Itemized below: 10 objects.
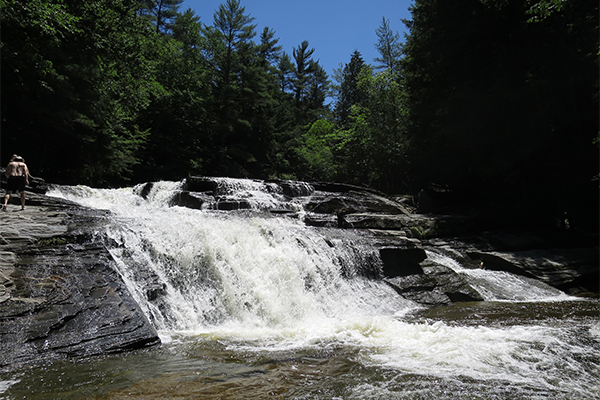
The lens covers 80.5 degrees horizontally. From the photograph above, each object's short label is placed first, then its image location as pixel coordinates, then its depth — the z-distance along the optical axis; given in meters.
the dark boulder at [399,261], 9.35
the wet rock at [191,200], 12.73
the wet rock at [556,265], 10.33
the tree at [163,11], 34.22
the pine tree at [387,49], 31.98
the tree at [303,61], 44.03
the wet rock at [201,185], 15.19
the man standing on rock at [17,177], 8.38
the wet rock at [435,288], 8.38
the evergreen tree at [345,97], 44.31
